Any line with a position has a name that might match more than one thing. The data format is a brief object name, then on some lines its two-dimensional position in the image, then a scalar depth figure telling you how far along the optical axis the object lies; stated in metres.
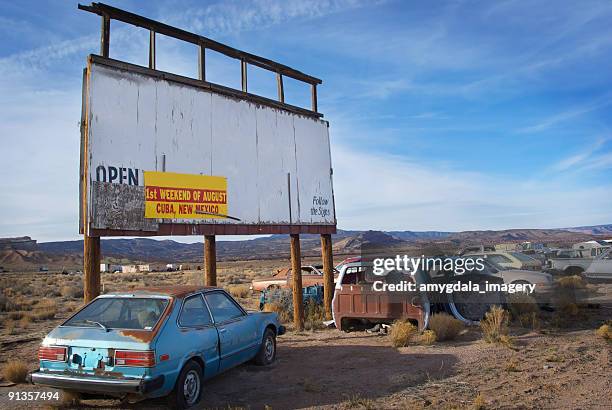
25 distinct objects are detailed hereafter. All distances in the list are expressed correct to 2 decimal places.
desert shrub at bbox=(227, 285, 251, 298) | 23.77
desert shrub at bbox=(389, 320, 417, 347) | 9.68
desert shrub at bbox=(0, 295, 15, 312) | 19.55
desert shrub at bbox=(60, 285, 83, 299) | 26.53
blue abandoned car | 5.66
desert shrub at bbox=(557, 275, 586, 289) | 13.80
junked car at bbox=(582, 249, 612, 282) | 19.33
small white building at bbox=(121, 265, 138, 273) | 62.16
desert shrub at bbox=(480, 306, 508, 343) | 9.68
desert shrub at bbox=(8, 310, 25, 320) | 17.28
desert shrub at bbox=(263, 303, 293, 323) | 14.45
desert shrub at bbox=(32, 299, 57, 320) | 17.31
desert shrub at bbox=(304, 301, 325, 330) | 12.55
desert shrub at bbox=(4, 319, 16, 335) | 13.93
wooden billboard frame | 8.56
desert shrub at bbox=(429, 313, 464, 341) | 10.09
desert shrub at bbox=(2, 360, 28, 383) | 7.99
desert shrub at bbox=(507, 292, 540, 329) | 12.17
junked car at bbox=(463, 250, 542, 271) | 16.92
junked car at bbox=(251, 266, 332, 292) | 17.11
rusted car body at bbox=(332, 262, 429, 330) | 10.19
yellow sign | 9.59
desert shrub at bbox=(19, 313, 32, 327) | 15.39
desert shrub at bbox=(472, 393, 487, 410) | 5.89
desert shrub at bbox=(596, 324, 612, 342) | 9.82
